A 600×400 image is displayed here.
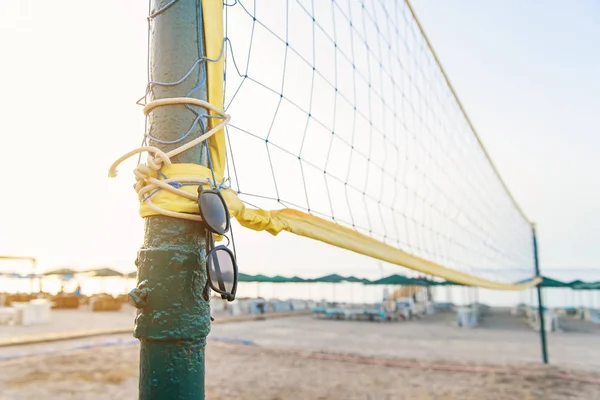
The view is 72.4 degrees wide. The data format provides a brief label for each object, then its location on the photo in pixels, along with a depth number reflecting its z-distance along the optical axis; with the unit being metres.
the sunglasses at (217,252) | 0.71
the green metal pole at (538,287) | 5.69
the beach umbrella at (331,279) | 14.33
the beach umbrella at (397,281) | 12.44
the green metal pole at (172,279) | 0.69
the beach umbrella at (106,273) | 16.27
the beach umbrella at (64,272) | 18.09
